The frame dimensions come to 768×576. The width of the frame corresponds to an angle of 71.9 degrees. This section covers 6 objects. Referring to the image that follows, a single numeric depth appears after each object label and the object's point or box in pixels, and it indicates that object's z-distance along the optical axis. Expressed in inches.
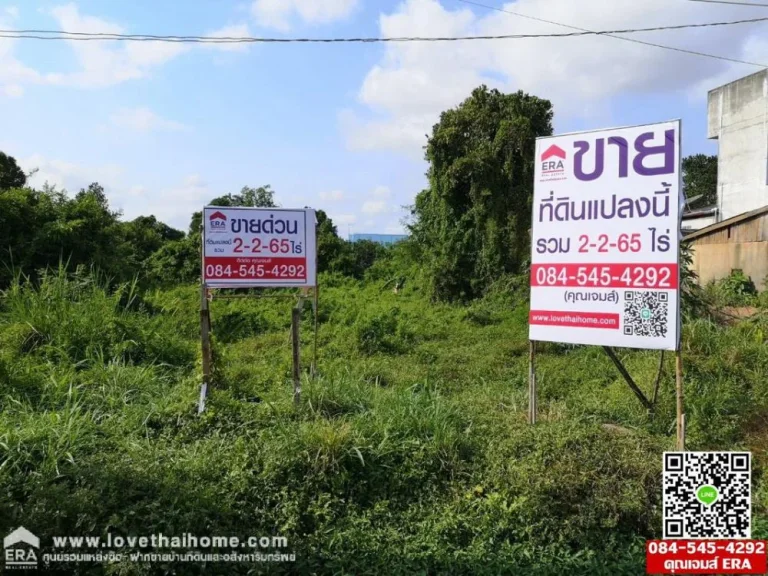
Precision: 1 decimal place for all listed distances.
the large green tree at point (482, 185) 477.7
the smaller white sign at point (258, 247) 187.9
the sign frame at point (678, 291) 138.8
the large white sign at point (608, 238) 141.3
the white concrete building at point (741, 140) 592.1
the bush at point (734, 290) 319.9
